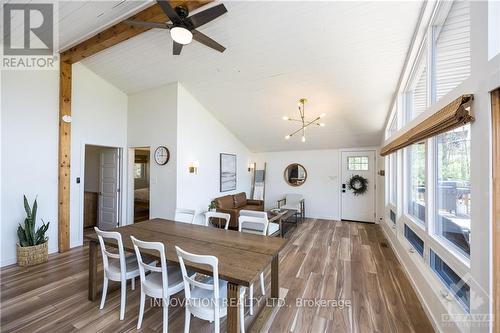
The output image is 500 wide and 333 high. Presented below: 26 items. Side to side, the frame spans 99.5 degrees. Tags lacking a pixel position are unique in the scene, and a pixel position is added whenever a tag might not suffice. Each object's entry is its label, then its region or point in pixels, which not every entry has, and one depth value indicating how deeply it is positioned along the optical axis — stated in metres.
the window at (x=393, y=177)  4.21
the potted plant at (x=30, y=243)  3.14
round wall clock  4.29
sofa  4.90
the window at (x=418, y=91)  2.84
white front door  6.04
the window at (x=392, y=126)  4.14
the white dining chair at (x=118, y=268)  2.00
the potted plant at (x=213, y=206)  4.96
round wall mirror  6.89
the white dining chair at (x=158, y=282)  1.71
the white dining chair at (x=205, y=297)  1.44
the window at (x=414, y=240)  2.68
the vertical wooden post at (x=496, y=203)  1.20
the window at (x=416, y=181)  2.82
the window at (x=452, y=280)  1.60
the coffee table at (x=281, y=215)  4.58
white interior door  4.79
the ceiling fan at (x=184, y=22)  2.01
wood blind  1.42
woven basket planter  3.13
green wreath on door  6.08
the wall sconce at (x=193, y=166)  4.51
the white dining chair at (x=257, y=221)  2.22
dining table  1.47
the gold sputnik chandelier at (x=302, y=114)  4.34
